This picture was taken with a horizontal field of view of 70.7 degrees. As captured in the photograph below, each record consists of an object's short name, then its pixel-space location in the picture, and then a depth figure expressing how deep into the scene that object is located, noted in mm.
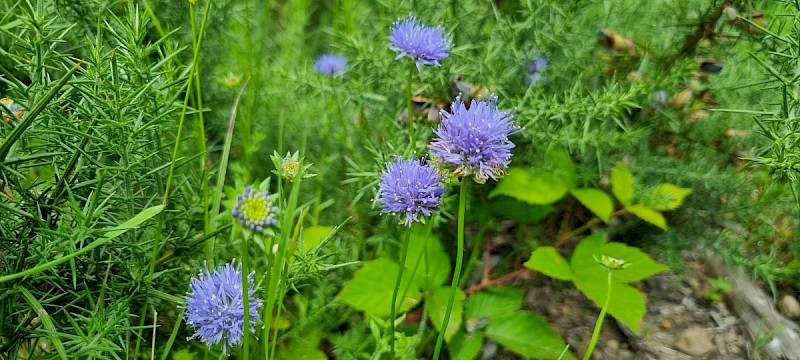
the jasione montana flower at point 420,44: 200
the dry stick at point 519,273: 259
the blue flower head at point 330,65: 312
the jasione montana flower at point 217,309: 160
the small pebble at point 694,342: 257
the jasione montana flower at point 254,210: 134
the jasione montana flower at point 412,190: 167
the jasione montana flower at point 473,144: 158
